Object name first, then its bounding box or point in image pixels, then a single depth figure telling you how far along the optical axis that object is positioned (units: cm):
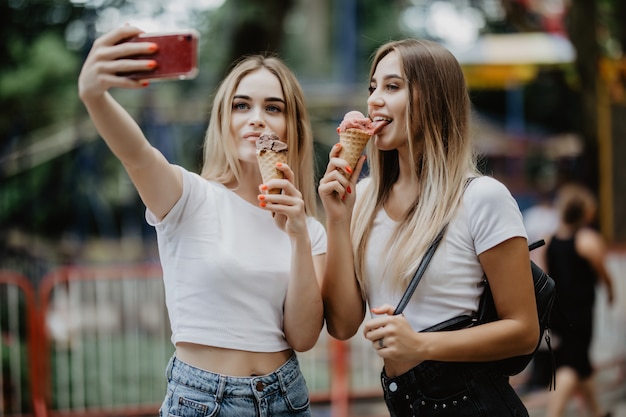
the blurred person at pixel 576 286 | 616
